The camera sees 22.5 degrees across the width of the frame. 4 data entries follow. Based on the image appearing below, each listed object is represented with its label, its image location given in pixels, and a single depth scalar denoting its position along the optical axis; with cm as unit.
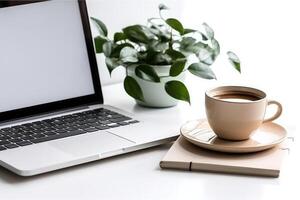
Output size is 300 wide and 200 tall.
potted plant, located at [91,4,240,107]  118
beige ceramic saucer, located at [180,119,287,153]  99
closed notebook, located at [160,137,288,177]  96
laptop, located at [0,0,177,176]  102
